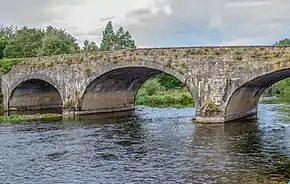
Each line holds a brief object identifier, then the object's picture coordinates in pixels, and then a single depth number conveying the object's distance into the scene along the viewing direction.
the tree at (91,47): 102.05
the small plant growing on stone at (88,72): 40.12
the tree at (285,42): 138.73
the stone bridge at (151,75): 31.81
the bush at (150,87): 68.36
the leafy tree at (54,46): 68.19
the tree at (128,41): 109.44
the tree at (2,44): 68.49
